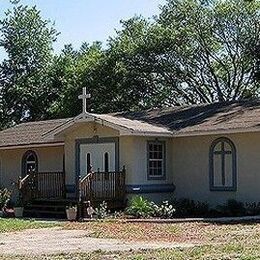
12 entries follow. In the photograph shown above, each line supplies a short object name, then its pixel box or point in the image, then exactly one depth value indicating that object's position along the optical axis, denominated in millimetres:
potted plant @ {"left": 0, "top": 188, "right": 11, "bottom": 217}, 27325
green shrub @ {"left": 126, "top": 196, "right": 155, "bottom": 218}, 21906
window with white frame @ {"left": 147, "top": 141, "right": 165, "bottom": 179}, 24547
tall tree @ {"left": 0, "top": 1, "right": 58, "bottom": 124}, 49156
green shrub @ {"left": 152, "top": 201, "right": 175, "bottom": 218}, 22156
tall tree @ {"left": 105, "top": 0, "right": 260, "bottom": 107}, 43438
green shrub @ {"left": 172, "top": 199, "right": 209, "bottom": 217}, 22969
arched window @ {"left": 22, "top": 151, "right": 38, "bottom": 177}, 30203
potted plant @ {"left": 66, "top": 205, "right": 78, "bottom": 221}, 22391
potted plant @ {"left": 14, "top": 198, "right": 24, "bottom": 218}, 25156
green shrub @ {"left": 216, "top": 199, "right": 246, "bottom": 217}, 22234
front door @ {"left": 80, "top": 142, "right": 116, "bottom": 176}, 24706
